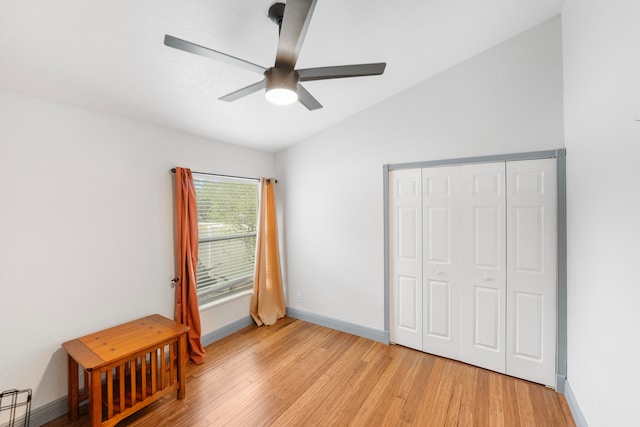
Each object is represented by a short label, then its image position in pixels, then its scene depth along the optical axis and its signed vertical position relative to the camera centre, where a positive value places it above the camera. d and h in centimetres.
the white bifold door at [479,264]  216 -52
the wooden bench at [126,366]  165 -108
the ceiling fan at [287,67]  112 +78
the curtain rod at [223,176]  254 +43
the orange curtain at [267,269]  341 -78
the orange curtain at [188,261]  254 -49
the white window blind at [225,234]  294 -27
